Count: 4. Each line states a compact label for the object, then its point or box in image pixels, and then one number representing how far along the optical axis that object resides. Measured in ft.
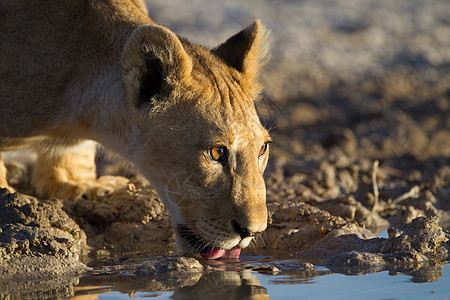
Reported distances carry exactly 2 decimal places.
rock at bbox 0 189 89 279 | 27.76
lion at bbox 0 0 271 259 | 30.09
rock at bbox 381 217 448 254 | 31.04
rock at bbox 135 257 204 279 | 27.66
